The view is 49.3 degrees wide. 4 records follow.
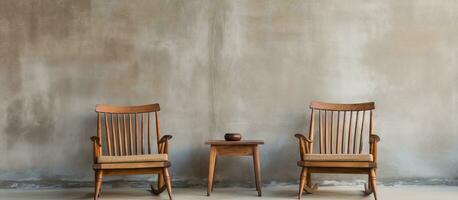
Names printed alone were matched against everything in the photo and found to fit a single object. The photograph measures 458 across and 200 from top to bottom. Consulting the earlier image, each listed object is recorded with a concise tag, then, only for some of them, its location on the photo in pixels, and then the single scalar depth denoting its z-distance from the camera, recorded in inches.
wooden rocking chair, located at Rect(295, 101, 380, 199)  153.7
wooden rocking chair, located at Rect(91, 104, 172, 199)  152.2
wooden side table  167.2
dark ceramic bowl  172.2
